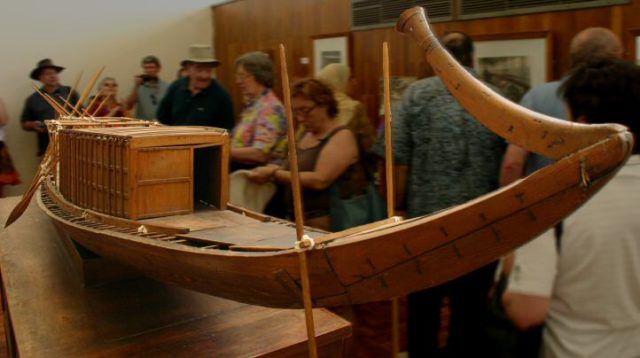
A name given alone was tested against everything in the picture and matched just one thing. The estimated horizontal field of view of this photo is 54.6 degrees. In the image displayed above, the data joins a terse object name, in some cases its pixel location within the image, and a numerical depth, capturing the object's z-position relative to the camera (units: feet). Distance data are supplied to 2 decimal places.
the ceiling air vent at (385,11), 14.82
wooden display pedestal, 5.46
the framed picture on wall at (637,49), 10.64
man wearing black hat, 21.62
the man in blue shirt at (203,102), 12.26
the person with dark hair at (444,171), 7.89
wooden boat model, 3.44
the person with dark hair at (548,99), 7.91
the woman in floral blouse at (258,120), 10.32
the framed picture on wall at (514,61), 12.21
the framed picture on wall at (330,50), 18.46
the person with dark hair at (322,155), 8.93
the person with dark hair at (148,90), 20.40
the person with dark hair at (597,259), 4.17
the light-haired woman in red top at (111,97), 20.64
